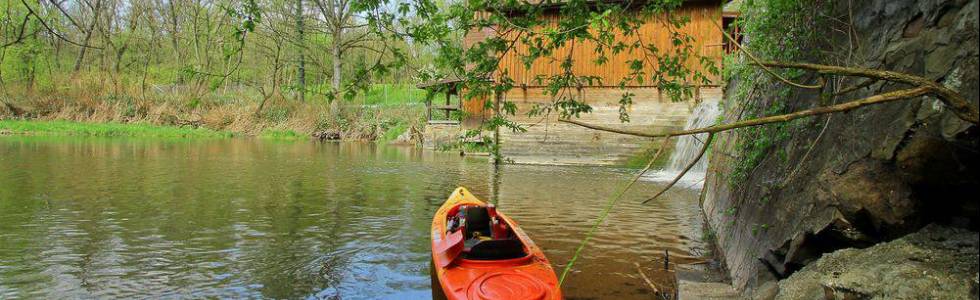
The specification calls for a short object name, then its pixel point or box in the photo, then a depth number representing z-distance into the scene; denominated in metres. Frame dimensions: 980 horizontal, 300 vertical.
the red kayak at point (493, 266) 4.96
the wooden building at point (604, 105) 17.94
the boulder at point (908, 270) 2.97
